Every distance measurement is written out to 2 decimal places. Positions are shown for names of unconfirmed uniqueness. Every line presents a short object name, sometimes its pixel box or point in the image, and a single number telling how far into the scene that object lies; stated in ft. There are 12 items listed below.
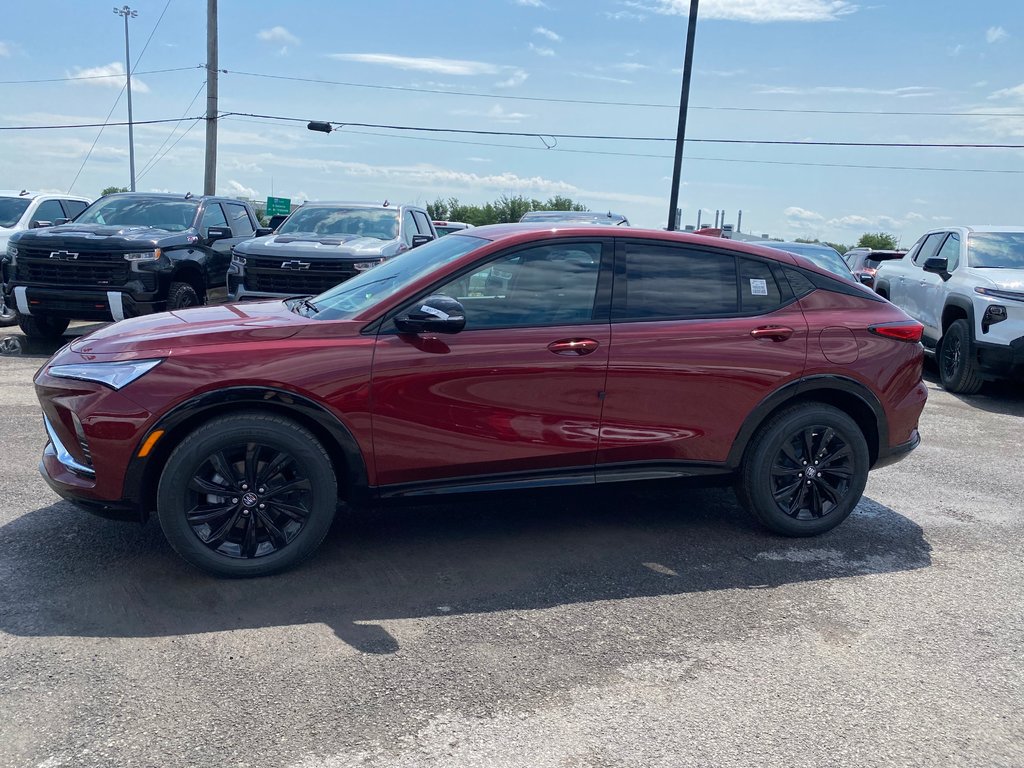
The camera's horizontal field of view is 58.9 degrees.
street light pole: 164.53
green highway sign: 143.60
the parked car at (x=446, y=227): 72.08
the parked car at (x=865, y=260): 57.57
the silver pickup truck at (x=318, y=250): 33.91
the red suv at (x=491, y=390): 13.46
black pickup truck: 34.32
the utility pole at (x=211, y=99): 75.20
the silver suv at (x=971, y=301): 31.24
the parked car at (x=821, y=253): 39.70
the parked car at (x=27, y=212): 42.29
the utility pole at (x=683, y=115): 64.13
